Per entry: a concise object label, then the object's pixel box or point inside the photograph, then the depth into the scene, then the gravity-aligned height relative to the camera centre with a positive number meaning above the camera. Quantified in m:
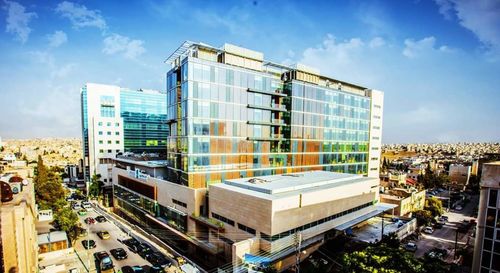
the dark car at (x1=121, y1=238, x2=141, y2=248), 42.97 -21.92
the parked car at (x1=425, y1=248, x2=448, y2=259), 40.64 -21.93
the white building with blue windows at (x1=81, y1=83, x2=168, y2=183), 88.44 -0.86
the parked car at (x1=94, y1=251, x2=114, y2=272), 33.81 -20.45
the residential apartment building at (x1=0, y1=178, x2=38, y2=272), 18.11 -9.24
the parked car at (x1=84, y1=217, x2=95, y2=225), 54.03 -22.54
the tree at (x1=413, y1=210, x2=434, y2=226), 55.53 -20.87
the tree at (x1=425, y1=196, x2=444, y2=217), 62.00 -20.68
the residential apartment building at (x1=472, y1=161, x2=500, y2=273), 24.23 -9.86
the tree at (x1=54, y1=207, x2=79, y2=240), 41.22 -17.26
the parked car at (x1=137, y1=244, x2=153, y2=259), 38.88 -21.32
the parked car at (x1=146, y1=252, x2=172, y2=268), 35.59 -21.28
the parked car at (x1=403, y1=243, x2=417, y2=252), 43.34 -21.73
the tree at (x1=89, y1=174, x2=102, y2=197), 77.62 -21.57
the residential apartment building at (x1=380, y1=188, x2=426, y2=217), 59.84 -19.06
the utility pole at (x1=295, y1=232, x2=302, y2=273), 32.25 -15.90
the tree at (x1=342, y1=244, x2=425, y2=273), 20.19 -11.73
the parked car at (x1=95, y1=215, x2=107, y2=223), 56.31 -23.06
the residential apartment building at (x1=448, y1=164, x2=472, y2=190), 104.56 -20.76
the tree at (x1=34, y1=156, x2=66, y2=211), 53.19 -15.73
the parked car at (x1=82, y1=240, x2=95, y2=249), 42.03 -21.92
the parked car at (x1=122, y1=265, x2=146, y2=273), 33.66 -20.91
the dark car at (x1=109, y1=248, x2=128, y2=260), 38.22 -21.26
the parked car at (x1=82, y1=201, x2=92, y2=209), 66.75 -23.77
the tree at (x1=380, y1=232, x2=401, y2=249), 30.94 -15.03
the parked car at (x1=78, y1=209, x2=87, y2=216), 61.00 -23.38
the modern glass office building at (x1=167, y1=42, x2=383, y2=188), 44.19 +1.73
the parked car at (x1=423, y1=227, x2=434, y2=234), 53.62 -23.01
